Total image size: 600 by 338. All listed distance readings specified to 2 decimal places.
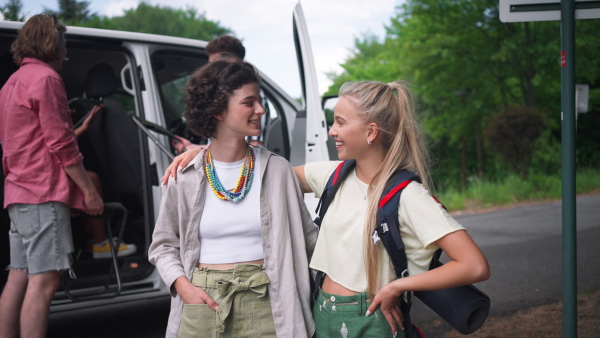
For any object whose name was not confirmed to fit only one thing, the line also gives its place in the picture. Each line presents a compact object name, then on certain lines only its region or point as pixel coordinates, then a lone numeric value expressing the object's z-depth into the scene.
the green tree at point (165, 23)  52.31
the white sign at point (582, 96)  9.22
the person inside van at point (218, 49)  4.29
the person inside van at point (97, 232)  4.61
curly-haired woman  2.33
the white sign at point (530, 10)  3.20
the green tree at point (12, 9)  37.72
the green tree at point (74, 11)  47.16
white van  4.32
